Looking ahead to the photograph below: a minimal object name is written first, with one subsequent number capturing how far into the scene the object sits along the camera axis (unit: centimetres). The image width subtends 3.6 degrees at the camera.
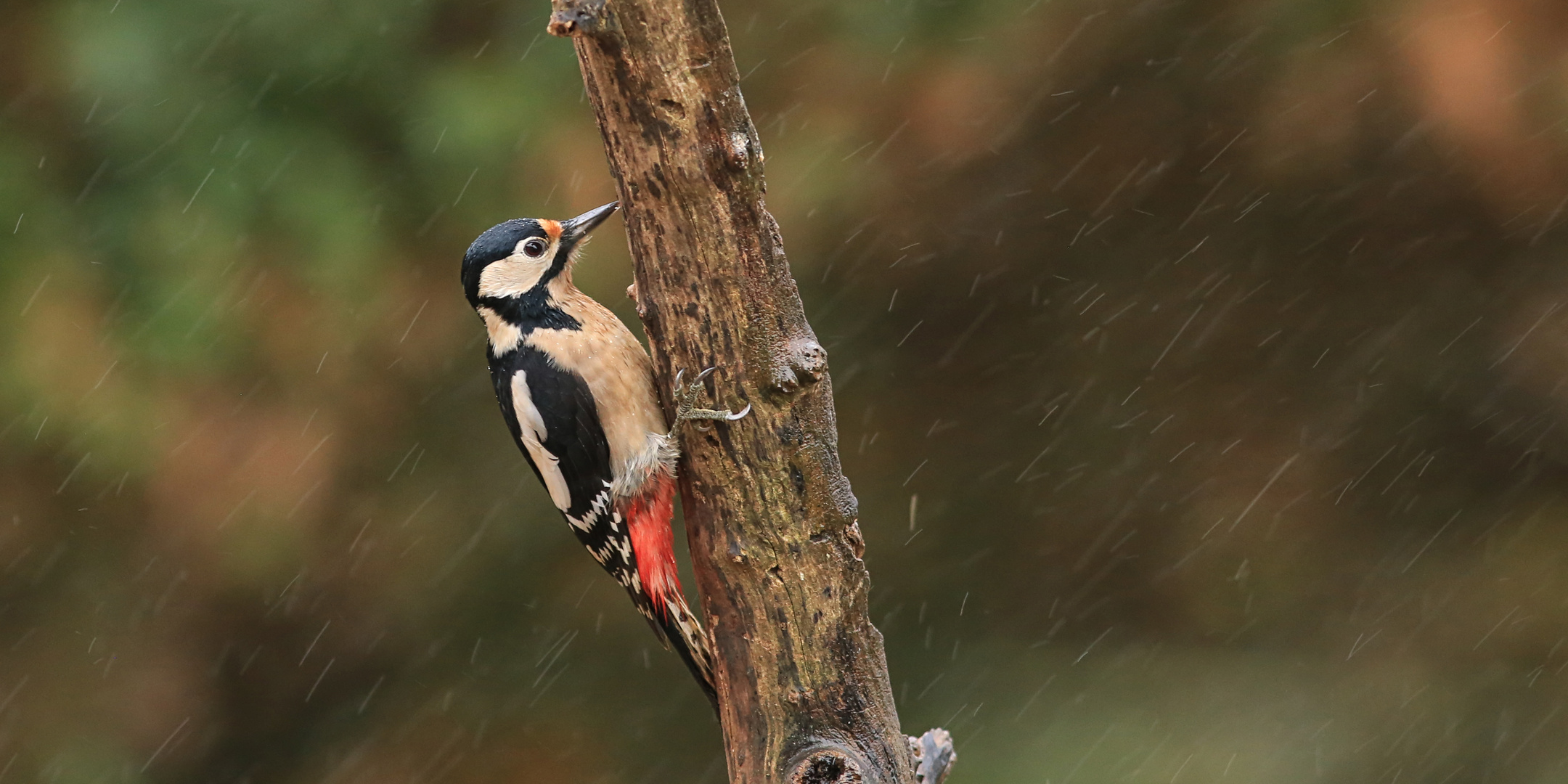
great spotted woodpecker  903
